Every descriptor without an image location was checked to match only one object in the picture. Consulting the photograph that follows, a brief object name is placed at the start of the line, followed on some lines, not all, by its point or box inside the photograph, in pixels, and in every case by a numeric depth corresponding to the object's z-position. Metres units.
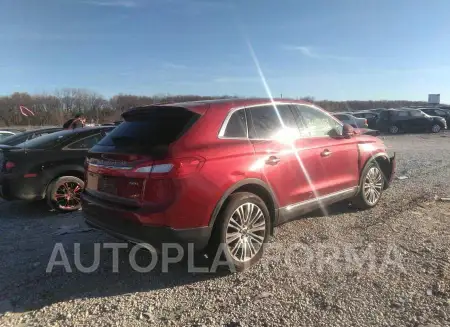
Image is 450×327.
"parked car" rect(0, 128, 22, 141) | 13.45
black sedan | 6.28
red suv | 3.50
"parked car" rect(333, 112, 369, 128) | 24.67
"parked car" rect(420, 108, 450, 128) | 29.09
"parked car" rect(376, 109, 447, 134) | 26.42
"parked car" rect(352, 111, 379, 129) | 28.25
